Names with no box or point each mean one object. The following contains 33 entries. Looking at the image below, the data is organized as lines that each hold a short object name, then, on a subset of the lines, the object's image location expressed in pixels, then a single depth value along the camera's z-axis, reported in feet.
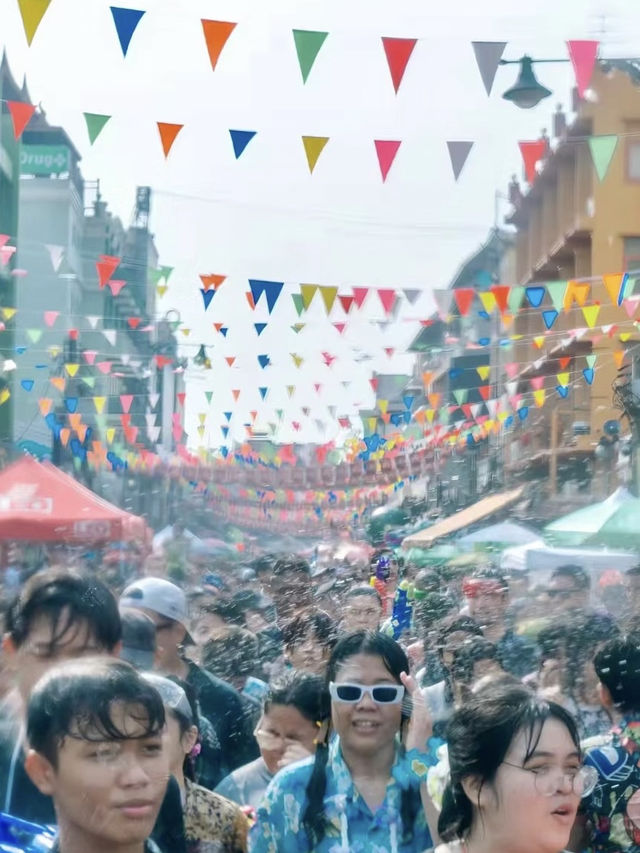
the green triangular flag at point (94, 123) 38.42
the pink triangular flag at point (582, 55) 36.21
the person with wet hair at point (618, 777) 22.00
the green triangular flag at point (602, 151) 43.27
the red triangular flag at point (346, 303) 68.13
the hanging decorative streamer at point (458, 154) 41.68
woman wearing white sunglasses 21.43
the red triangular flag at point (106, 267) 62.32
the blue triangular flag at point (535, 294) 71.34
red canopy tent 75.95
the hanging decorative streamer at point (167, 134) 39.07
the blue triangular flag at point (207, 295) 69.70
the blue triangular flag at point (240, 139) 40.19
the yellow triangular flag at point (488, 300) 71.68
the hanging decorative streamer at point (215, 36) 33.60
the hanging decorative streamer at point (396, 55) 35.61
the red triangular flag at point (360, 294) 67.59
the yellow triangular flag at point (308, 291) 65.11
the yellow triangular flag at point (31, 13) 30.61
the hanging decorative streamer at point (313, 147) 40.76
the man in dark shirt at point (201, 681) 31.21
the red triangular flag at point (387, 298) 67.75
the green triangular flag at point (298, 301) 67.00
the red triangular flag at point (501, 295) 67.99
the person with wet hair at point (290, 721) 25.40
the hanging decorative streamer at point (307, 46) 35.04
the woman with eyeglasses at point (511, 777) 17.14
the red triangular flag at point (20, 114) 38.67
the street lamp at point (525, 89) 44.82
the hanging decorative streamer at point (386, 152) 41.33
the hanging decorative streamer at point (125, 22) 33.15
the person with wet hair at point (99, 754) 15.56
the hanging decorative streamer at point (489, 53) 36.26
